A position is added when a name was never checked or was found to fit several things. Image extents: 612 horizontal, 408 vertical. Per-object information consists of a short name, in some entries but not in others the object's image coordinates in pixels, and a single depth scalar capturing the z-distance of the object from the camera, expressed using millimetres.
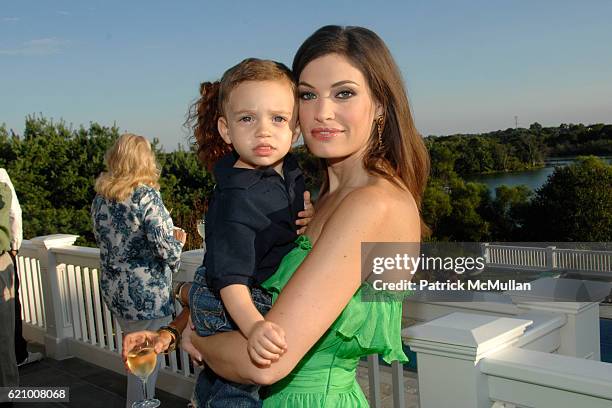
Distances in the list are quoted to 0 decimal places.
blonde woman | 3170
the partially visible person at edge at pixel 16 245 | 3924
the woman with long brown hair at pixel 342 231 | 1145
